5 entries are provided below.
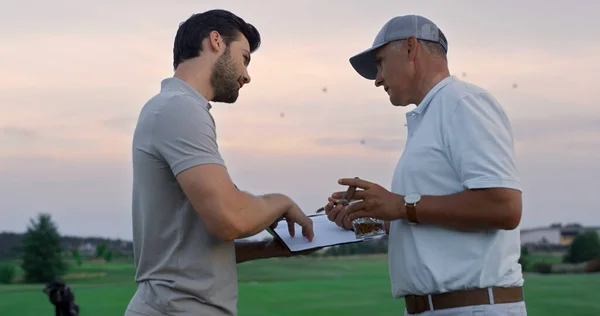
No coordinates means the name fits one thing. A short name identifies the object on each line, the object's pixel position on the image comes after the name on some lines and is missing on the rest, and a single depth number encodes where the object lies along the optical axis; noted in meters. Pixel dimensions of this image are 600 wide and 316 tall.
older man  3.16
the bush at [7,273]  20.55
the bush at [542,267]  22.83
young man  2.97
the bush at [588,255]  21.88
